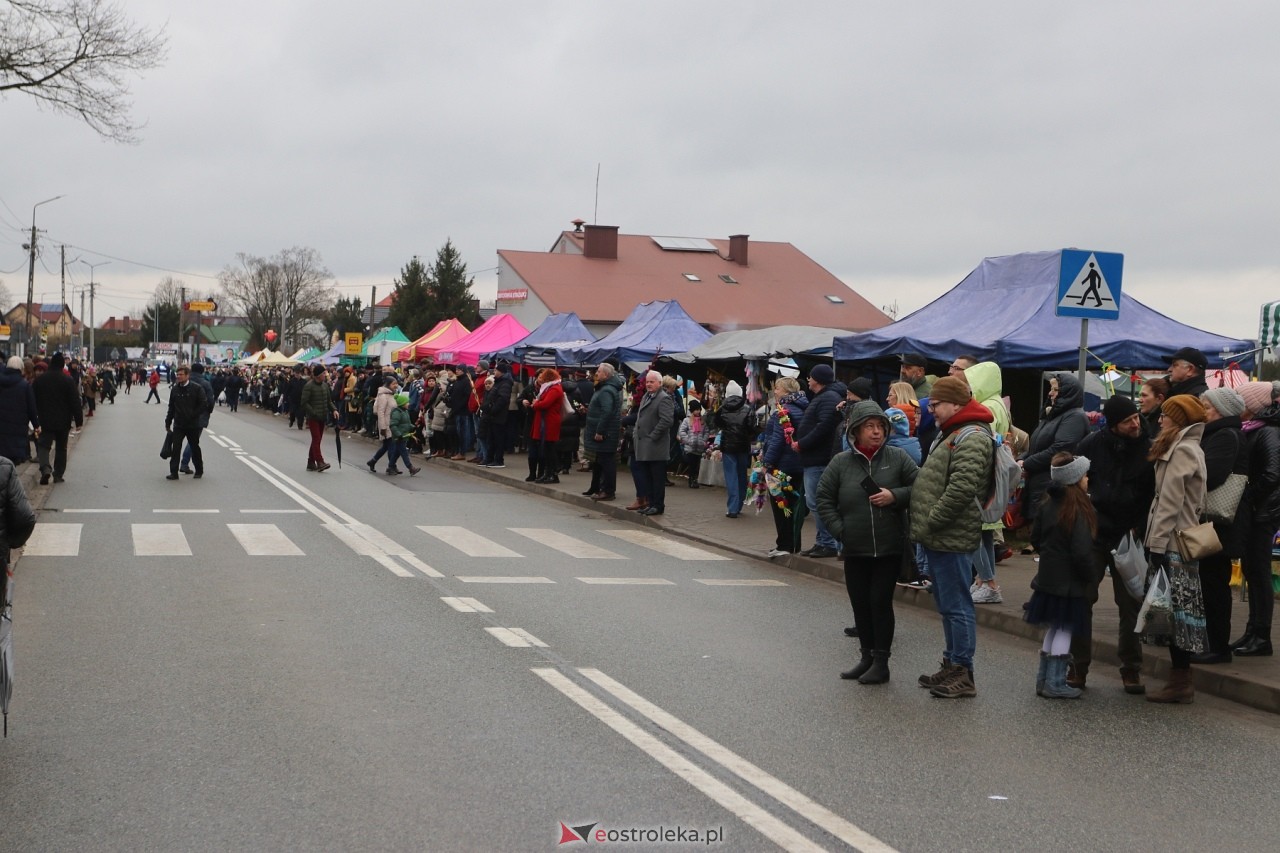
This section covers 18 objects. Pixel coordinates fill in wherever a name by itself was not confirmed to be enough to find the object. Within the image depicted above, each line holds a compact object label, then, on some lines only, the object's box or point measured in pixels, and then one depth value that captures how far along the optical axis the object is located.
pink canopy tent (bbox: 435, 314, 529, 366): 34.47
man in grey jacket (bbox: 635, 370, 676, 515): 16.45
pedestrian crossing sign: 11.16
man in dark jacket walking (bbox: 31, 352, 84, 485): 18.86
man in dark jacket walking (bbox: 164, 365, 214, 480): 20.52
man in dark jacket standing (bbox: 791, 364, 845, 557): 12.41
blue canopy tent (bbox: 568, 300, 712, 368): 25.70
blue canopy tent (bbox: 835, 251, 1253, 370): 15.73
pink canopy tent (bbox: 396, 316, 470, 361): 38.66
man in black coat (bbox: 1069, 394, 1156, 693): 7.77
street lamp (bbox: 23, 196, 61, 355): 63.69
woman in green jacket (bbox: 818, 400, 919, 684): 7.72
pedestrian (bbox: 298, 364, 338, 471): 23.95
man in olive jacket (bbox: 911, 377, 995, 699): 7.36
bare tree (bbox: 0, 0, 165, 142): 24.72
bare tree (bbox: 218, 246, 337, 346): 127.19
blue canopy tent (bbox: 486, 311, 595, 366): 29.45
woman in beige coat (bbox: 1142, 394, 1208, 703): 7.47
